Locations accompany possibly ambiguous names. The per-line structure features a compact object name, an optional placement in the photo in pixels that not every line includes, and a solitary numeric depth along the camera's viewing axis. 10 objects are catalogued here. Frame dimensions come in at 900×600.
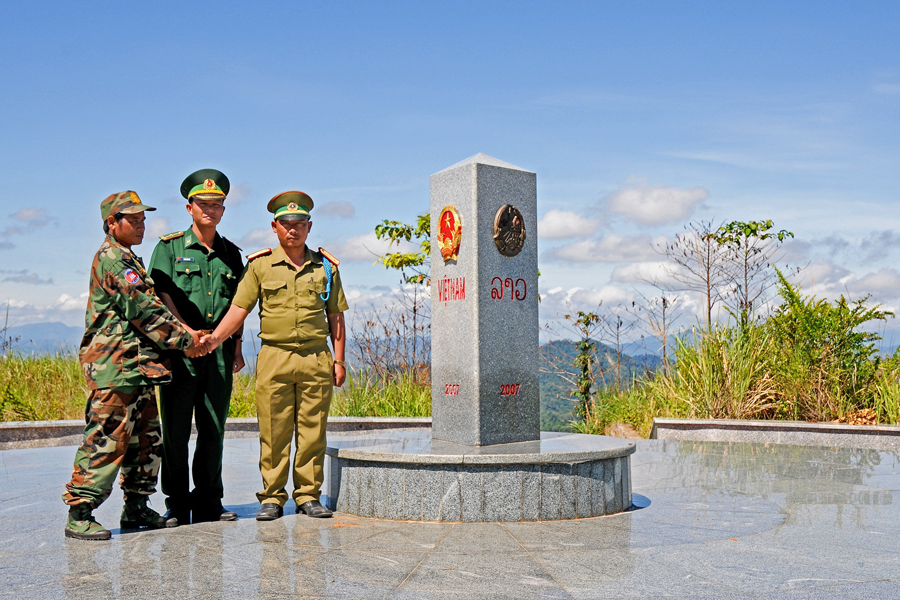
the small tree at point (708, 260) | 15.38
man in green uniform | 5.59
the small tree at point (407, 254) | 14.13
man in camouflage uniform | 5.16
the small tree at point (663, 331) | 12.38
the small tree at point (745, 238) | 15.56
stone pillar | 6.54
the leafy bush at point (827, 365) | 11.11
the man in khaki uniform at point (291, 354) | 5.71
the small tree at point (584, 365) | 13.34
